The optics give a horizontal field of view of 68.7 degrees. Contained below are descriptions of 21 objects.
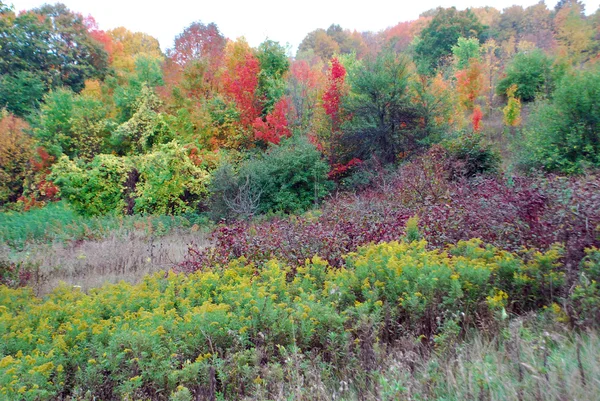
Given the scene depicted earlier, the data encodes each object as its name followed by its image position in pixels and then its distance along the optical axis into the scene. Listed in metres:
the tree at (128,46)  40.56
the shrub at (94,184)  18.69
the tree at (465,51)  34.33
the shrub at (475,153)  15.17
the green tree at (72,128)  25.12
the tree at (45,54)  32.03
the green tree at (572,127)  14.05
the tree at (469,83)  29.05
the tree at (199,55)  25.58
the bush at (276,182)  16.58
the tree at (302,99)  21.55
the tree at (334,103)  19.52
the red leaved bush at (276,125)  21.20
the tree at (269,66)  23.81
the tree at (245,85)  22.94
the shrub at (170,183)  17.73
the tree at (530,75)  27.80
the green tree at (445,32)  43.88
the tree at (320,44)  59.73
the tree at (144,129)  22.19
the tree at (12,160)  24.90
